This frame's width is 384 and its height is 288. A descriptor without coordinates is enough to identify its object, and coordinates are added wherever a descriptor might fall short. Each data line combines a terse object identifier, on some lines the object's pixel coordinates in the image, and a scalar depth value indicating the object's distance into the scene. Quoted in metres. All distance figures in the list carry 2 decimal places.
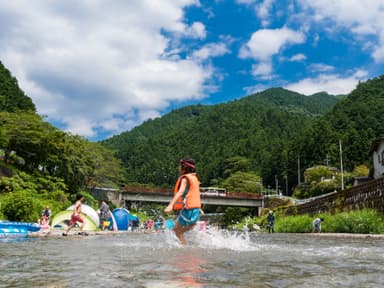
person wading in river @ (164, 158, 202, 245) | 7.65
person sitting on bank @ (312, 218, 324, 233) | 23.53
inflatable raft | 13.80
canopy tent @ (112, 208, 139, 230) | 32.96
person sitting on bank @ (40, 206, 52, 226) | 22.27
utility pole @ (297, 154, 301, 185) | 98.69
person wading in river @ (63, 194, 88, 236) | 15.15
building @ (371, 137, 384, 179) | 49.34
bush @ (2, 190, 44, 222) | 22.56
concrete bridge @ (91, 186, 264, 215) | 65.81
